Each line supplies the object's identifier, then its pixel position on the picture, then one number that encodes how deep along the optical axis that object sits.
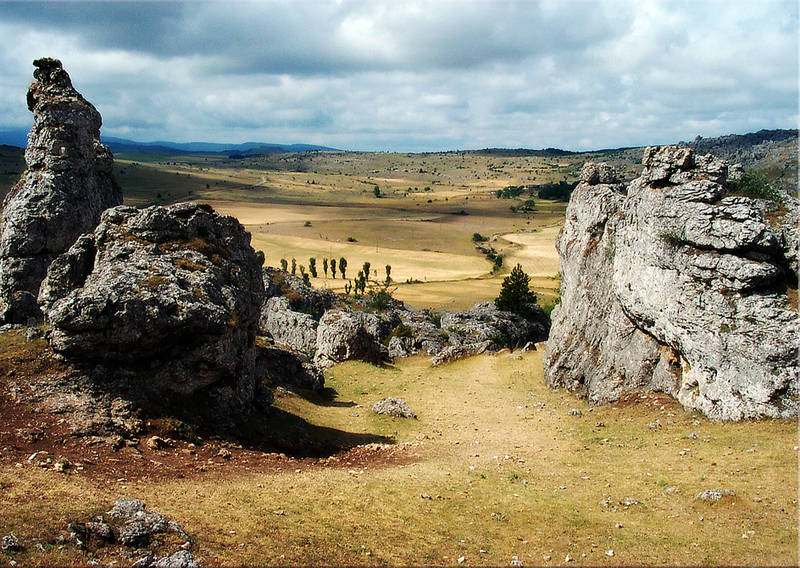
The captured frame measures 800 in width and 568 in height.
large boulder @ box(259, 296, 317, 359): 50.81
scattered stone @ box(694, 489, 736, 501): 16.28
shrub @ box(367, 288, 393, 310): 70.44
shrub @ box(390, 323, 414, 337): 51.90
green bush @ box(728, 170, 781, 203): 26.75
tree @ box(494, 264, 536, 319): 67.88
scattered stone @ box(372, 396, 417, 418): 30.36
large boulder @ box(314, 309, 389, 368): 45.75
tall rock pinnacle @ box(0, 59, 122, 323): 33.19
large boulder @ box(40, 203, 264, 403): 18.89
